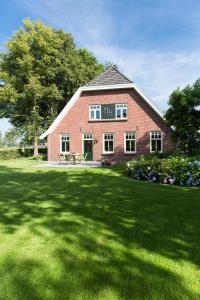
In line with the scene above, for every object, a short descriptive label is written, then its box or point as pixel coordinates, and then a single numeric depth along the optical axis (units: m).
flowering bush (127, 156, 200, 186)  7.95
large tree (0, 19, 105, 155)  25.19
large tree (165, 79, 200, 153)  12.16
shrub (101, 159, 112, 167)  15.15
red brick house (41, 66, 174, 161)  17.97
